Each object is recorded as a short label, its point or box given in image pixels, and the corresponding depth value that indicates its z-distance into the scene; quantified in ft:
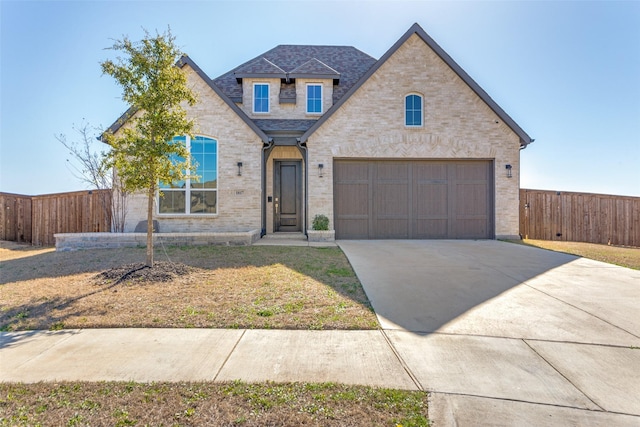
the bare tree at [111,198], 37.35
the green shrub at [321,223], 35.73
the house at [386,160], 37.04
